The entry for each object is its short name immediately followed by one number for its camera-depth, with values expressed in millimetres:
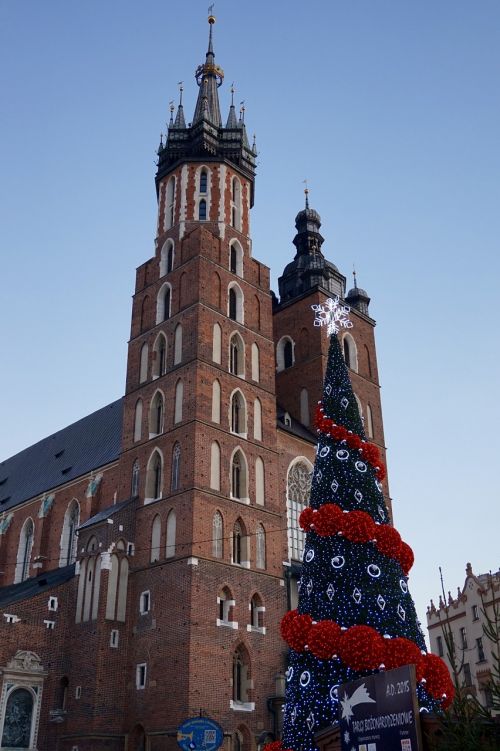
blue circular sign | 17628
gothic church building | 25219
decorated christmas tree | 14969
